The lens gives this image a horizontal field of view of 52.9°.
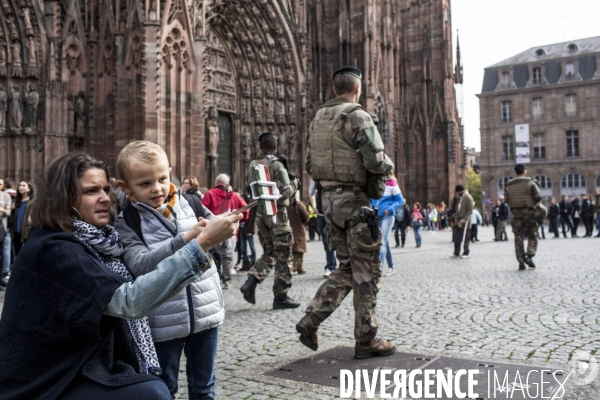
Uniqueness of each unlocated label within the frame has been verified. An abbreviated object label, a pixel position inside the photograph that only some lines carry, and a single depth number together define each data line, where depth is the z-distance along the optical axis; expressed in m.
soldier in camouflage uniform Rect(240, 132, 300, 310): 6.43
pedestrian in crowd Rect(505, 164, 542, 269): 9.62
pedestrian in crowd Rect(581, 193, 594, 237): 22.09
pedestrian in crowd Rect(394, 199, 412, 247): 17.16
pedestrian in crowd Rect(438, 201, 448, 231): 29.59
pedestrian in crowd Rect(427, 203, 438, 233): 28.10
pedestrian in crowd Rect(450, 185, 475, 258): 12.50
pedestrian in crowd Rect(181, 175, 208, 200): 7.76
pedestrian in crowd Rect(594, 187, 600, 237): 21.08
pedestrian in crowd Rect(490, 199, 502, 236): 22.64
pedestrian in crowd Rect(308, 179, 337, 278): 9.31
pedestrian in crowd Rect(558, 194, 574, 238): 22.97
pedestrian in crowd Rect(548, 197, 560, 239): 22.58
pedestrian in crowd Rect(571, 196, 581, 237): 22.77
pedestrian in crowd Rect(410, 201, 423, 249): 17.06
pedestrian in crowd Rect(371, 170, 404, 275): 8.13
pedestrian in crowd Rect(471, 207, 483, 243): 18.91
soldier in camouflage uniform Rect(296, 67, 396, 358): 4.14
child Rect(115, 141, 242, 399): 2.26
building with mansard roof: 48.59
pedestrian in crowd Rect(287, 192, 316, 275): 9.83
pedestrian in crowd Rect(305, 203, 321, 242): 15.12
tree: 80.10
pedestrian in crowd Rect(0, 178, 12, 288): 8.69
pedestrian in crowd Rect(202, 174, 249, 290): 8.28
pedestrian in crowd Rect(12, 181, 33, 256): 9.20
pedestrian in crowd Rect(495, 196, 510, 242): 19.86
